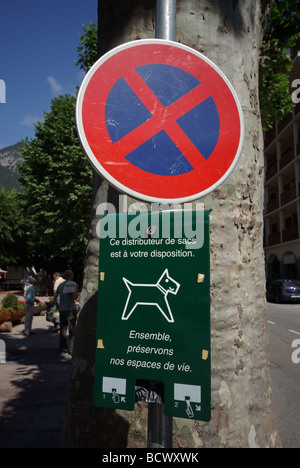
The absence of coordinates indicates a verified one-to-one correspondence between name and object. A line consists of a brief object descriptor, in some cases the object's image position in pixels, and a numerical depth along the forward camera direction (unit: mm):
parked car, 22531
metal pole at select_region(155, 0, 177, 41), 1736
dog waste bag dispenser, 1432
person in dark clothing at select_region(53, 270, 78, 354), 7961
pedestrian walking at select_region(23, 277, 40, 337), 10125
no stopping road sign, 1607
